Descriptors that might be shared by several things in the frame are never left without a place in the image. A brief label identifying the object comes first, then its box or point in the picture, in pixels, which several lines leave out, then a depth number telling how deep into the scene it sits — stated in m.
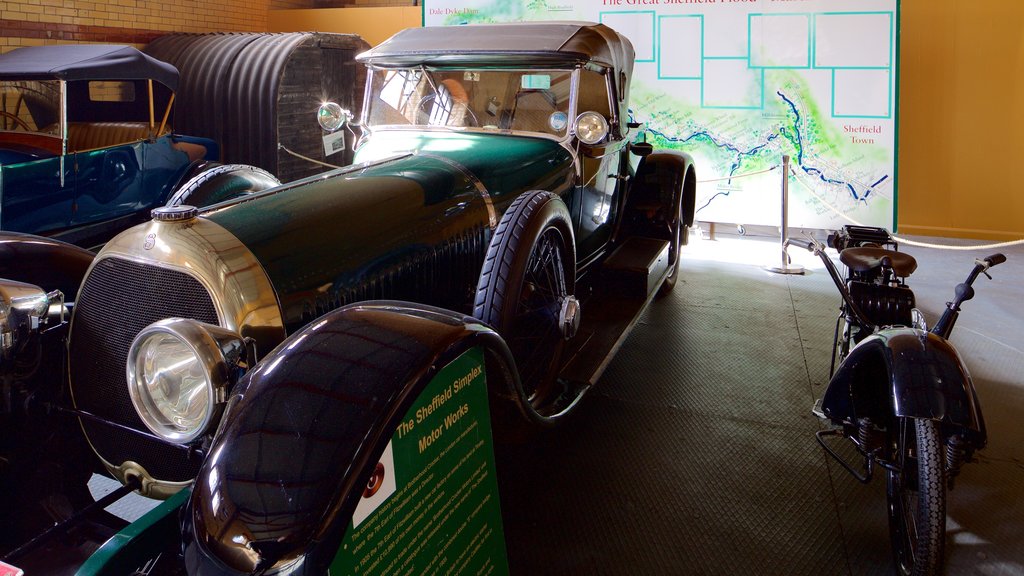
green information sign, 1.50
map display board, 6.65
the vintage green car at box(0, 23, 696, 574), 1.40
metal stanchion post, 5.99
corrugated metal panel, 7.46
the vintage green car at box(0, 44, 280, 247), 4.94
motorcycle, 2.16
